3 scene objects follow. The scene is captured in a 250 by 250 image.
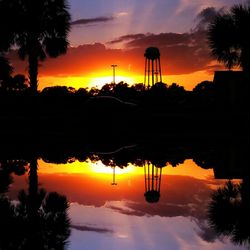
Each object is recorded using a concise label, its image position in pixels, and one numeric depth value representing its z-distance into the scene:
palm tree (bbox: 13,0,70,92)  41.09
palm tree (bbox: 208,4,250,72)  36.28
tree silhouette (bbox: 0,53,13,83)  40.03
